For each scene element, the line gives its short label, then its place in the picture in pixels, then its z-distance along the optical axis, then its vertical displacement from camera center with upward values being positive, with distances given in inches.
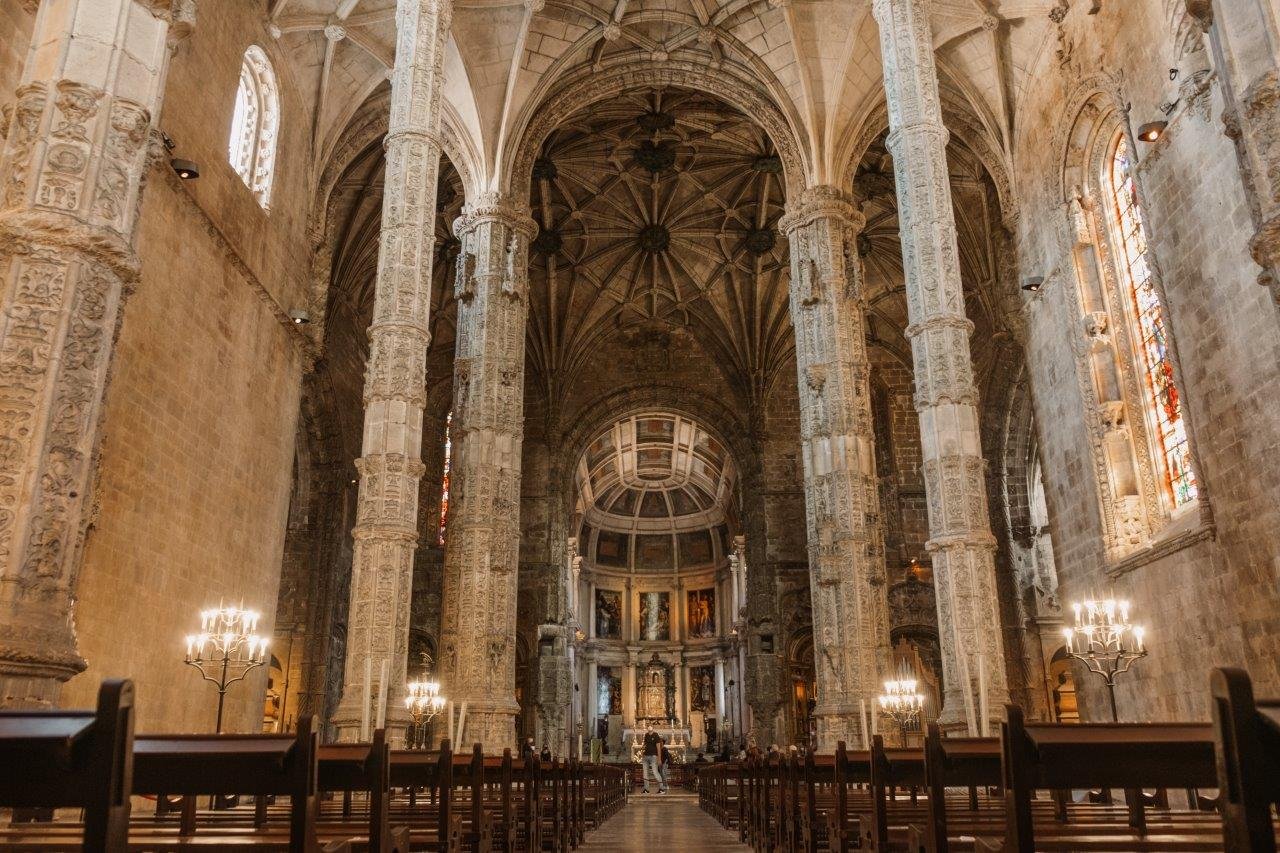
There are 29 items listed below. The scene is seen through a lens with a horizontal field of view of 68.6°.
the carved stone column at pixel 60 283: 225.1 +113.5
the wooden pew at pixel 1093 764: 129.3 -5.4
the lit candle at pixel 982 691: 424.3 +15.3
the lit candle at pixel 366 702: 428.8 +14.0
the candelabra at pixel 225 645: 524.7 +52.1
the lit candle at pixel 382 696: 434.0 +16.7
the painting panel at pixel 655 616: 1886.1 +218.6
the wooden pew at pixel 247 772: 128.1 -4.8
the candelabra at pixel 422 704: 733.2 +22.1
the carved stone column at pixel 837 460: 688.4 +201.2
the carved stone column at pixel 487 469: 692.7 +200.8
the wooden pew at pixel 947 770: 167.3 -8.3
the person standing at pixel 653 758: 1299.2 -38.4
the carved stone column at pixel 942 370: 461.7 +179.3
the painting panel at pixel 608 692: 1814.7 +71.7
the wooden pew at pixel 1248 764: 94.0 -4.1
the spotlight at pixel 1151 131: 560.0 +338.5
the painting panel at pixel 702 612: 1844.2 +221.1
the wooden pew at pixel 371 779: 160.2 -7.5
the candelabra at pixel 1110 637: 553.0 +51.9
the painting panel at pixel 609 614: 1854.7 +220.7
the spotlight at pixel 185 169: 552.7 +320.3
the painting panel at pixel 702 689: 1808.6 +74.6
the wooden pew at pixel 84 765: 99.7 -2.8
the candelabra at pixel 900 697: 656.4 +19.7
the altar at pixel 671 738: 1626.5 -14.0
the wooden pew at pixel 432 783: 216.5 -12.0
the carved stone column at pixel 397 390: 449.4 +167.8
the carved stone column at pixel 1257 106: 274.8 +178.0
